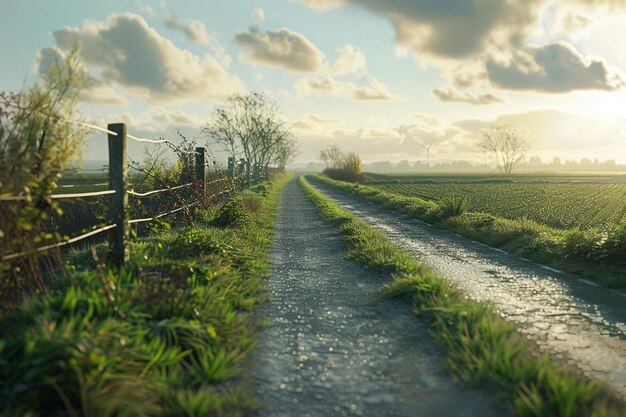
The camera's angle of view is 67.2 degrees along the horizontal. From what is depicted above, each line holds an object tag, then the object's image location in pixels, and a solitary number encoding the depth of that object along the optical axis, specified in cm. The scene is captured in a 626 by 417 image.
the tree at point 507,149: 11669
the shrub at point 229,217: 1132
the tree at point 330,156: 12938
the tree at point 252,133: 3791
